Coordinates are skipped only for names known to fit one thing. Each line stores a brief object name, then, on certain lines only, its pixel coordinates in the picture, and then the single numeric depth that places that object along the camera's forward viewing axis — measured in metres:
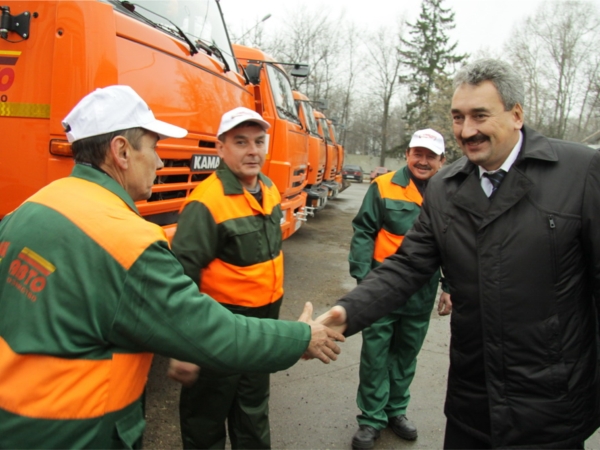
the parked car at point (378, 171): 37.53
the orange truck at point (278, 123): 6.14
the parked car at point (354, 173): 39.41
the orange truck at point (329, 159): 15.30
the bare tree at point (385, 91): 51.72
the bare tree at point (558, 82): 37.12
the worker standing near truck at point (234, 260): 2.59
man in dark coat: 1.88
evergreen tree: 46.72
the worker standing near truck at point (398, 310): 3.47
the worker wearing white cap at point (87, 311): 1.35
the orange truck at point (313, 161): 10.80
